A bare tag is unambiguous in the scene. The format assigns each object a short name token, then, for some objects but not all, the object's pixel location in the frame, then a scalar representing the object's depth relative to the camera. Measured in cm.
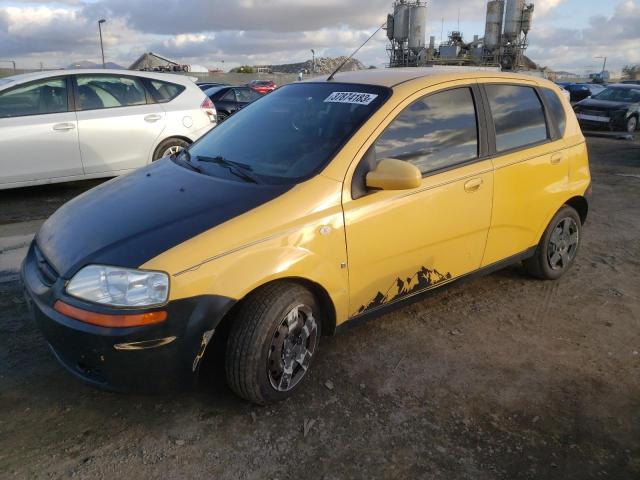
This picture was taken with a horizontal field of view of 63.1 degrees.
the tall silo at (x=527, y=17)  5894
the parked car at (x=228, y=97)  1454
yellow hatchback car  229
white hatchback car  625
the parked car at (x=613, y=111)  1631
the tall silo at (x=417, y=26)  5938
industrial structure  5894
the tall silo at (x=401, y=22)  5984
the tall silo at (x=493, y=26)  5981
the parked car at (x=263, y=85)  2666
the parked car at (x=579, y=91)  2916
